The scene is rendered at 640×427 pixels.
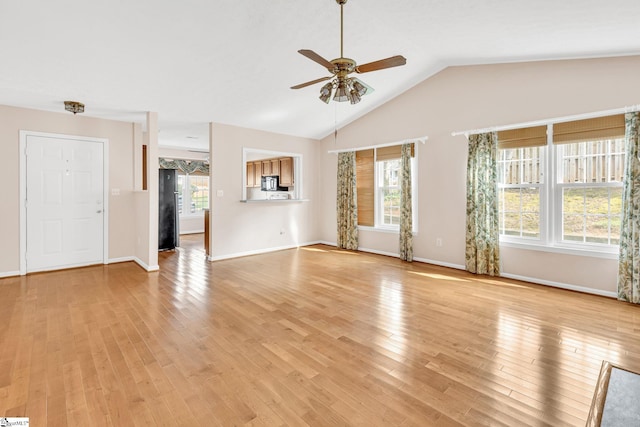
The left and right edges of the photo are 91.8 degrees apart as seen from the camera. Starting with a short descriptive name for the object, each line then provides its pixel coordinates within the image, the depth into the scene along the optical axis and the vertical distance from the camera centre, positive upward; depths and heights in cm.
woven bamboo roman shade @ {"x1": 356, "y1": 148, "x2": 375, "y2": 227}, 645 +53
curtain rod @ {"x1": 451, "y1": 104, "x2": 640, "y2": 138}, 351 +118
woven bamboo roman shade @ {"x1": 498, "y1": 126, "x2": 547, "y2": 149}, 418 +103
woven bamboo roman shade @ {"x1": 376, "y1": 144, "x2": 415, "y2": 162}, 583 +113
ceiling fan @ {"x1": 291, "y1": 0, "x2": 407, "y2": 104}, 254 +119
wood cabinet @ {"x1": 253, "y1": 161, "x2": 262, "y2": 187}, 910 +111
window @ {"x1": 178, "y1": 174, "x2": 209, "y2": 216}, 930 +51
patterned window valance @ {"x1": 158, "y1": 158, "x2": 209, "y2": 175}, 869 +129
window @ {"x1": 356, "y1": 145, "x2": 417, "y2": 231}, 614 +49
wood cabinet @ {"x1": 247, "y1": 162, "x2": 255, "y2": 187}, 955 +107
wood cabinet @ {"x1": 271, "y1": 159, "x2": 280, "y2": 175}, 825 +118
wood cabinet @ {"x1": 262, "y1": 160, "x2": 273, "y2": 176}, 862 +120
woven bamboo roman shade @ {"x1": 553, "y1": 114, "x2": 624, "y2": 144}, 360 +100
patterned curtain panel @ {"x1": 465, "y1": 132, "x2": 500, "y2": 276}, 458 +8
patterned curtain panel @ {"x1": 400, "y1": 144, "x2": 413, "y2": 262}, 562 +8
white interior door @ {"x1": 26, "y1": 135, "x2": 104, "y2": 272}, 478 +11
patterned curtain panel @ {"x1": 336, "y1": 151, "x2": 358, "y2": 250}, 666 +17
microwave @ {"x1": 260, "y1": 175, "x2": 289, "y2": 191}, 799 +69
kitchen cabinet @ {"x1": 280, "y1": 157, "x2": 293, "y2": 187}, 771 +98
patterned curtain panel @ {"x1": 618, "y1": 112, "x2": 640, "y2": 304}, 346 -10
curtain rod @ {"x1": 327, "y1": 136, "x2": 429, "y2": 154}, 543 +129
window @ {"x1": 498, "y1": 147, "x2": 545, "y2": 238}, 435 +31
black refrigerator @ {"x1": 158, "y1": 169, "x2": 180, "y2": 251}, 695 -5
